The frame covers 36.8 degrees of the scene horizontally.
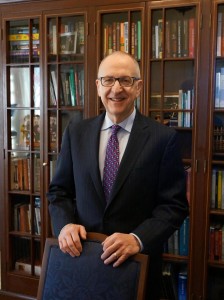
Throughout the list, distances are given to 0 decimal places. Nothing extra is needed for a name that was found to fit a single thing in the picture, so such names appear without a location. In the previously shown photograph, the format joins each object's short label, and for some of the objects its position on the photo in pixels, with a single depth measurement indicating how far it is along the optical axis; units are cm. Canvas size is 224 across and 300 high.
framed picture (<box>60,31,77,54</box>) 245
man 129
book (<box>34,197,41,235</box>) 266
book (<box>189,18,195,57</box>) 217
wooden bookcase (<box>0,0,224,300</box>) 218
